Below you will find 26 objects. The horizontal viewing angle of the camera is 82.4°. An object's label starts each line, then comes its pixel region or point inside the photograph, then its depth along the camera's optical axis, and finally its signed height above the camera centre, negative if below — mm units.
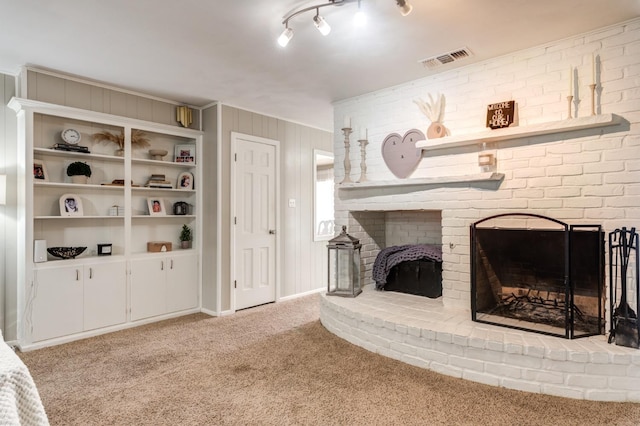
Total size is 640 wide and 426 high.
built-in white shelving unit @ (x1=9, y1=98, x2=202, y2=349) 3145 -131
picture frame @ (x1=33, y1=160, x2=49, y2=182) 3234 +378
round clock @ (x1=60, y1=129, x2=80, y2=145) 3391 +728
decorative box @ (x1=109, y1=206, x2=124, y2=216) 3684 +24
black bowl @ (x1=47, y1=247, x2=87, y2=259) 3279 -345
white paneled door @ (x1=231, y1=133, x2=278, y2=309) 4297 -91
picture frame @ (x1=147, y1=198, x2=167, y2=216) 3971 +68
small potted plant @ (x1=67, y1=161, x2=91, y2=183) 3387 +394
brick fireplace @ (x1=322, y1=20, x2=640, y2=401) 2301 +209
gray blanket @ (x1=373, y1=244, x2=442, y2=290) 3463 -430
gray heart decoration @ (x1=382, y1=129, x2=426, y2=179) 3418 +573
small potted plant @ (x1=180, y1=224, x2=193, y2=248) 4223 -277
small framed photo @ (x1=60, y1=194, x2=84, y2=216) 3369 +80
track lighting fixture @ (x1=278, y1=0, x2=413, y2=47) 1981 +1136
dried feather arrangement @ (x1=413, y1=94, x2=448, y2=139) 3234 +875
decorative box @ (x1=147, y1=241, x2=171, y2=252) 3971 -357
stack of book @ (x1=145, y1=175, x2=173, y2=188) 3941 +340
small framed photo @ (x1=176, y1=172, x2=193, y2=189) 4266 +374
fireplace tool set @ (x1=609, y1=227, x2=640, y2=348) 2246 -503
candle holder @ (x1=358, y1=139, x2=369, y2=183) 3773 +540
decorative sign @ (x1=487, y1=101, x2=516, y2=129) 2848 +770
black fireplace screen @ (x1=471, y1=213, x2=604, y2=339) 2492 -491
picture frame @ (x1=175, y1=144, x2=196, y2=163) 4266 +702
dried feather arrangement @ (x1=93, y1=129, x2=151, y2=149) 3639 +769
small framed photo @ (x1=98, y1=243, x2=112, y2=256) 3598 -353
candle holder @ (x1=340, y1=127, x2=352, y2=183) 3898 +538
